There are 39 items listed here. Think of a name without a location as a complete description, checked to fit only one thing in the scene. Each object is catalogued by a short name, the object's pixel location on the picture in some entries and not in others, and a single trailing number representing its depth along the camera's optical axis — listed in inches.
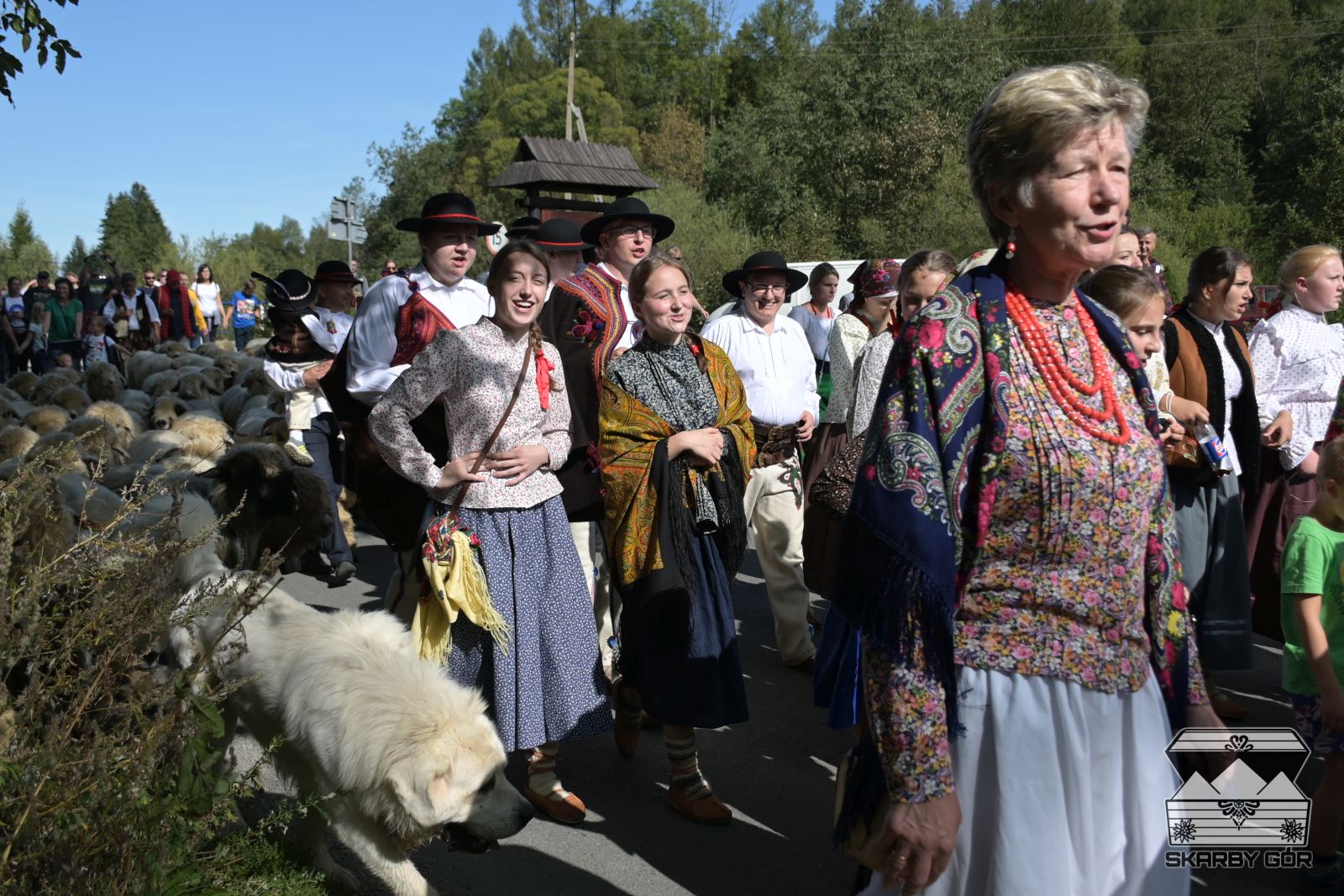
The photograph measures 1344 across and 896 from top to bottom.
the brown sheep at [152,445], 341.1
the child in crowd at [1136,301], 155.4
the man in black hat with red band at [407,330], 175.9
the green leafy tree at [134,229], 2994.6
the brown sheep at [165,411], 442.6
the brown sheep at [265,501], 227.8
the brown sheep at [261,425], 334.0
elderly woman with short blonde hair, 73.4
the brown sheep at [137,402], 463.5
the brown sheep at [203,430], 361.4
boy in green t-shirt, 142.6
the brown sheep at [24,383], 506.9
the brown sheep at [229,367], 561.6
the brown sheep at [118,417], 409.1
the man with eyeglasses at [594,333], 178.1
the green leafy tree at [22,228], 2851.9
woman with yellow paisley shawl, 162.7
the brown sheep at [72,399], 463.8
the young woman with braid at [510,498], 160.1
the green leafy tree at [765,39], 2591.0
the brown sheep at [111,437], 359.1
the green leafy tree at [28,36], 174.2
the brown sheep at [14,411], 436.1
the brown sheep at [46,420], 402.9
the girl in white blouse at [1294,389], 216.1
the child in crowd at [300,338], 302.8
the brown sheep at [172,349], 660.1
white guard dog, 123.8
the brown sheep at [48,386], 485.7
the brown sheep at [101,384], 505.7
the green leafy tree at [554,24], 2812.5
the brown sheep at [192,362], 559.8
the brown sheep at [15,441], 349.4
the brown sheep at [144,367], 567.5
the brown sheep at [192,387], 494.3
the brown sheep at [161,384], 501.7
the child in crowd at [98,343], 744.3
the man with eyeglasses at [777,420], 221.9
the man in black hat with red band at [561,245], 264.5
